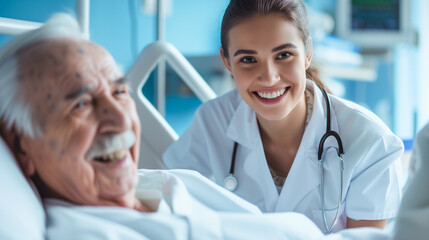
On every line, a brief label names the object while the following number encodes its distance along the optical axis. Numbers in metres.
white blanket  0.86
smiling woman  1.44
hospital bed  0.83
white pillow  0.82
